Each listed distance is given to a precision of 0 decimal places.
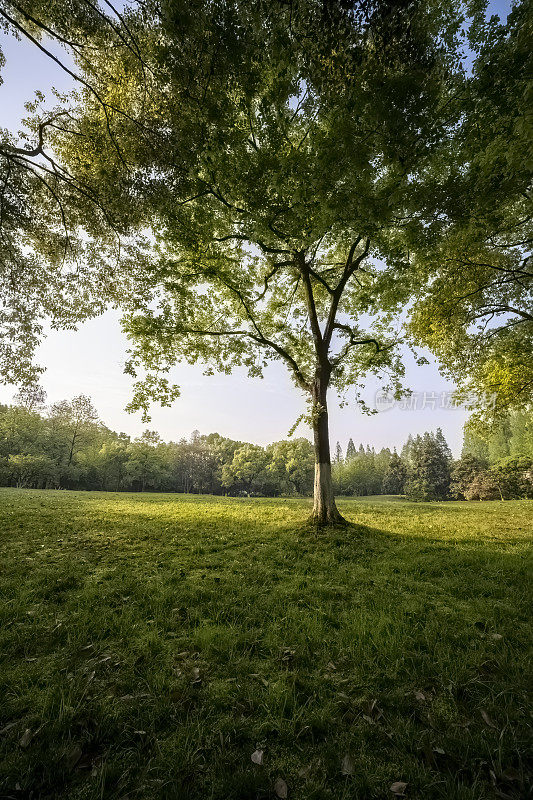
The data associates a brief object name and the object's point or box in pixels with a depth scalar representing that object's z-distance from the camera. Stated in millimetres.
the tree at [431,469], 62125
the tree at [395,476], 80000
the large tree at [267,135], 6043
